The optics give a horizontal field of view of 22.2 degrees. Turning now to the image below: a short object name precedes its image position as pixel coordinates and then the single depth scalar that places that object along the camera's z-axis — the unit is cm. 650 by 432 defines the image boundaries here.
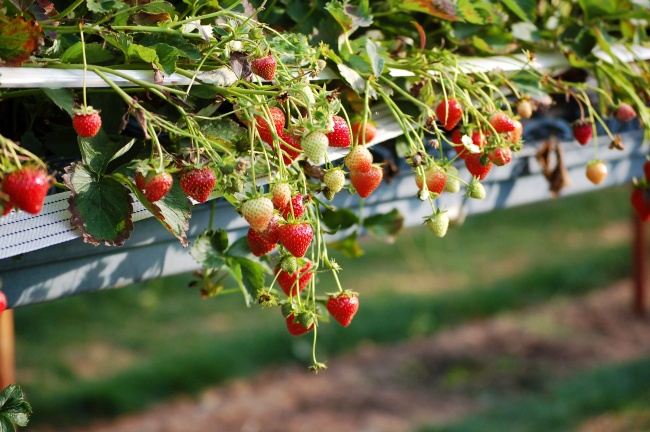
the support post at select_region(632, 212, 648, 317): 473
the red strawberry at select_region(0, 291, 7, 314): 144
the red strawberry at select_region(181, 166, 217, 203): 142
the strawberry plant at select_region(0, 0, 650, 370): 143
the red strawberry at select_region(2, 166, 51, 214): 134
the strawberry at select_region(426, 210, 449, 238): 157
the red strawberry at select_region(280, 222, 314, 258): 146
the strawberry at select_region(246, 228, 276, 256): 151
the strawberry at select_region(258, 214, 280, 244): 147
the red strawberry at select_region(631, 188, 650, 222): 187
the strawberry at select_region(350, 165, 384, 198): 152
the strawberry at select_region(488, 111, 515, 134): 160
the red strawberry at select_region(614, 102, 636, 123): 180
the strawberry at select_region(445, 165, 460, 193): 159
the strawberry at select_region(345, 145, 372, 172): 149
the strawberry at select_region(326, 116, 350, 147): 150
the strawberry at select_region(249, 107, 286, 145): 148
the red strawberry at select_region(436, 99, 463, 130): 163
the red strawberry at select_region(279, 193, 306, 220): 150
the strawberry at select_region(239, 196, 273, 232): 143
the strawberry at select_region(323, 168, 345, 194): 150
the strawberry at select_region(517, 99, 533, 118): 172
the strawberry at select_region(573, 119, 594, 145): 183
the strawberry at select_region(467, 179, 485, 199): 158
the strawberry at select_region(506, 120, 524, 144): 162
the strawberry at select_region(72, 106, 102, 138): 140
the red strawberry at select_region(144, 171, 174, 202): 140
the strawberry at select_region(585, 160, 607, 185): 181
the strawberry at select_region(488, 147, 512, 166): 157
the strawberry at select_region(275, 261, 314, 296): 153
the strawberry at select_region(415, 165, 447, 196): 155
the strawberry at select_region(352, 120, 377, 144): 163
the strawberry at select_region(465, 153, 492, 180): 159
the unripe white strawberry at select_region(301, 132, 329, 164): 143
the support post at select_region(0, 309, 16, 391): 251
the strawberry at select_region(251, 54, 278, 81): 146
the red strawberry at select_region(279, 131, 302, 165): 148
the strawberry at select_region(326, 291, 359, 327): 156
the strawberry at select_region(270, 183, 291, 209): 145
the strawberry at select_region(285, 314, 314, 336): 153
